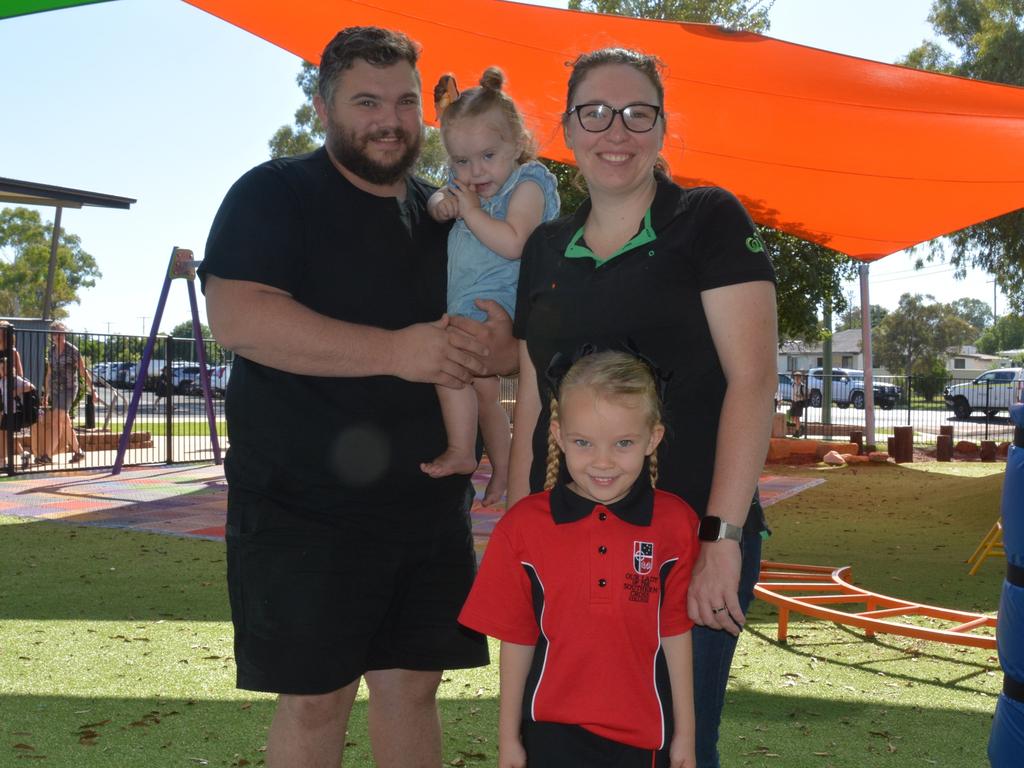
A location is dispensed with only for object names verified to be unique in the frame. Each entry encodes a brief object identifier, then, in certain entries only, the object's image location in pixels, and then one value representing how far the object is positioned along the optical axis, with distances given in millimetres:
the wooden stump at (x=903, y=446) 17062
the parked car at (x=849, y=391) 39969
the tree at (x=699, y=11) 26967
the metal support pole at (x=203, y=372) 13445
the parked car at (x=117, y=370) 19306
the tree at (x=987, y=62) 27172
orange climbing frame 4828
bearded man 2557
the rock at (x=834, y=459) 16141
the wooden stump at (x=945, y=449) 17797
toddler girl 2852
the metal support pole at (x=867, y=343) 14906
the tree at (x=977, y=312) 181662
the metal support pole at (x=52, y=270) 18984
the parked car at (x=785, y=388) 38812
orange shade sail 7516
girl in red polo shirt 2062
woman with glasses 2064
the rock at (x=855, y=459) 16188
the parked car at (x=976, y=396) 35281
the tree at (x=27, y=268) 59562
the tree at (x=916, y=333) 78000
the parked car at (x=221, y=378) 20906
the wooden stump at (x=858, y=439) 17812
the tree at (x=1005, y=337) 113125
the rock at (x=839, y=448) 16859
